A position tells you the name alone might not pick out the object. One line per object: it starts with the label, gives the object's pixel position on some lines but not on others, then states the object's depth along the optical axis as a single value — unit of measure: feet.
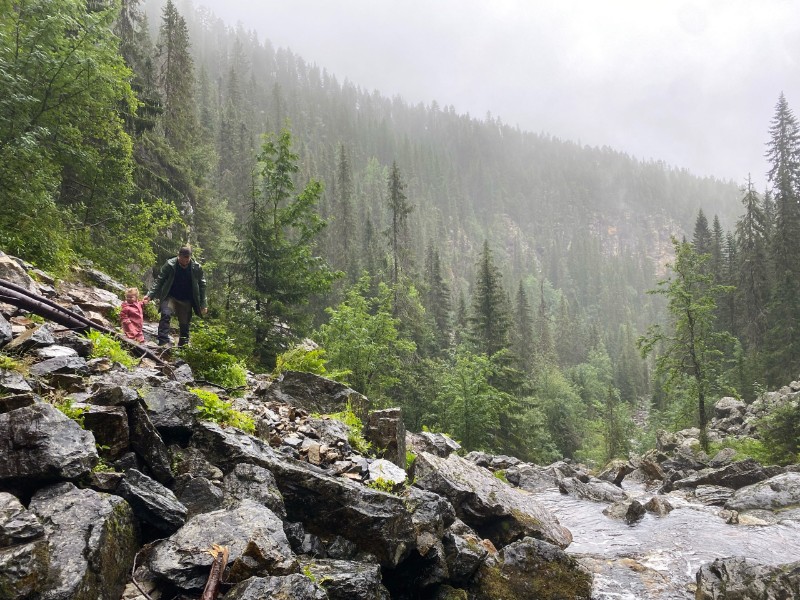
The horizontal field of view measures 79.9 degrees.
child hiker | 32.81
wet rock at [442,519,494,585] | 22.54
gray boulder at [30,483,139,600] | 10.89
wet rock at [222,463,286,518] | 17.66
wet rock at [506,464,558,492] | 64.45
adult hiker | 34.73
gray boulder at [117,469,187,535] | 14.20
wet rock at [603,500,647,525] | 45.28
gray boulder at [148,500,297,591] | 13.02
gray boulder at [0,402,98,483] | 12.42
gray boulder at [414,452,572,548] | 30.78
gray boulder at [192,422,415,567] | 19.54
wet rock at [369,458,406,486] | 25.40
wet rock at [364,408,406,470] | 33.53
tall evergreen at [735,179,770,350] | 144.46
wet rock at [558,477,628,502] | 57.52
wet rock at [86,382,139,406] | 16.29
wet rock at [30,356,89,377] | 17.70
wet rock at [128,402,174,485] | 16.29
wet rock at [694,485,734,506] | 51.62
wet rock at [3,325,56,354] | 18.58
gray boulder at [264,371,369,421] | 34.42
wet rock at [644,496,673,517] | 47.85
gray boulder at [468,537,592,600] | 23.38
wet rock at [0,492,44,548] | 10.43
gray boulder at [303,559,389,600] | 15.30
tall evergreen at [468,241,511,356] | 109.70
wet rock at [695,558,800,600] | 23.18
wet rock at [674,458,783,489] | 57.21
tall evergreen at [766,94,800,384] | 127.03
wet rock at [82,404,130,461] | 15.35
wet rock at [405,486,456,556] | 21.62
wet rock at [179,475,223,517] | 16.15
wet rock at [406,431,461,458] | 50.98
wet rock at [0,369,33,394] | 14.40
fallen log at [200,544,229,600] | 12.47
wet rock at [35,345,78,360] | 19.03
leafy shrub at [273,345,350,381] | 40.11
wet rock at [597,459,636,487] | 70.52
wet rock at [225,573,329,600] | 12.30
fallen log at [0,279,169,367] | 21.16
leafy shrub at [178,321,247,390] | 29.04
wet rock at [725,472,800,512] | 47.70
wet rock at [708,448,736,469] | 70.33
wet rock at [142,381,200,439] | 18.35
